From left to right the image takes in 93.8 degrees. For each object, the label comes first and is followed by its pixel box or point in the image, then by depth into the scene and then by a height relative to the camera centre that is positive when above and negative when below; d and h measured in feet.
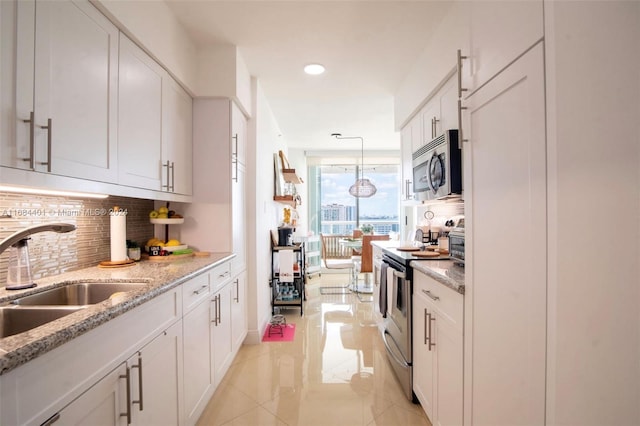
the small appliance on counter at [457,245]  5.81 -0.56
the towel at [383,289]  7.96 -1.96
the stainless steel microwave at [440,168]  6.04 +1.08
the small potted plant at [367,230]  15.92 -0.69
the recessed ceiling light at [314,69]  9.02 +4.55
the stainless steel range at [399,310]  6.43 -2.21
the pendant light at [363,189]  18.33 +1.73
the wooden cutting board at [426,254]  6.92 -0.87
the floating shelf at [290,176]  14.24 +2.02
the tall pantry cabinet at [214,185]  7.98 +0.85
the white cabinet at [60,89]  3.23 +1.64
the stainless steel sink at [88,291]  4.57 -1.16
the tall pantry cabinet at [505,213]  2.89 +0.05
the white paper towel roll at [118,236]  5.87 -0.38
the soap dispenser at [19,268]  4.15 -0.73
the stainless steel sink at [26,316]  3.55 -1.19
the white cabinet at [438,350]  4.60 -2.32
